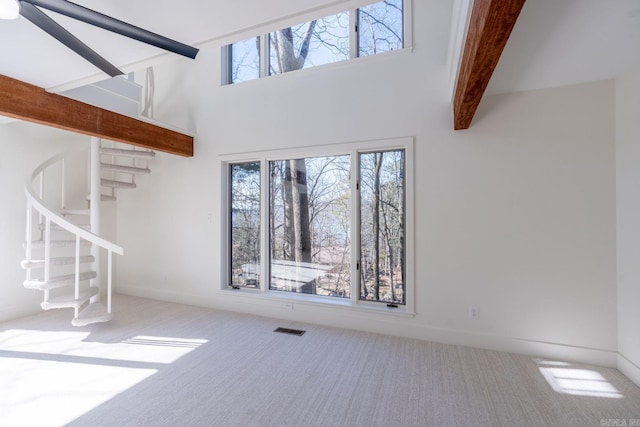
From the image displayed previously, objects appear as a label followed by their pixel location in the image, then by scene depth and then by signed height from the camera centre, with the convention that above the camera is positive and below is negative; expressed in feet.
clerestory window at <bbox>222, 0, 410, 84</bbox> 10.51 +7.25
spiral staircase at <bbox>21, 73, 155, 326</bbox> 10.34 +0.21
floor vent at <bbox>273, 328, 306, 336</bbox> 10.24 -4.16
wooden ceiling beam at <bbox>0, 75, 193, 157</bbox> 7.90 +3.36
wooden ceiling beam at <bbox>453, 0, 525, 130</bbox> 4.09 +3.00
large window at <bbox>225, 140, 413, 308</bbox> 10.50 -0.27
